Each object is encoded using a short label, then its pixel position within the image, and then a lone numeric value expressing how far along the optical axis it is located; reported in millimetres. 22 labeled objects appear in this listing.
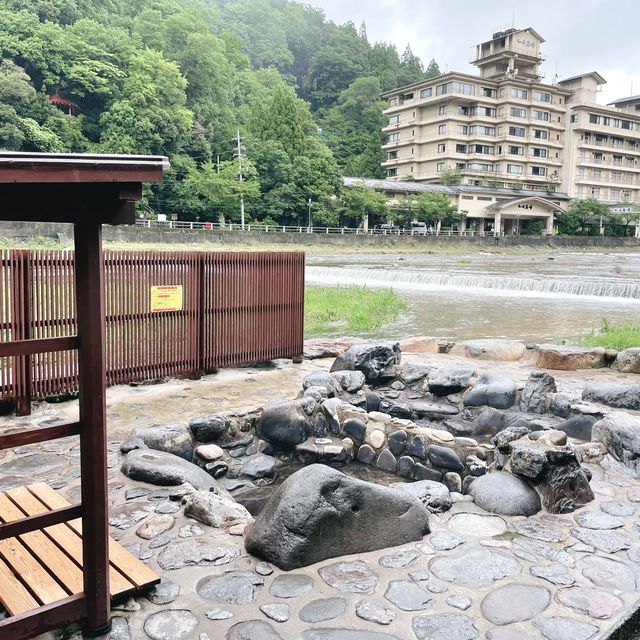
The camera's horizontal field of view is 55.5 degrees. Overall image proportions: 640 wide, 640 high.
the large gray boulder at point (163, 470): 4953
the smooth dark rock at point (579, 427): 6828
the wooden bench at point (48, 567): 3059
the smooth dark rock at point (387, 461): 6605
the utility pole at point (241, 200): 47222
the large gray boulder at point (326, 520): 3754
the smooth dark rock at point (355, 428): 6887
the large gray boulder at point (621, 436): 5480
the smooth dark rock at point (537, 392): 7617
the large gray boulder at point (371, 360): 8805
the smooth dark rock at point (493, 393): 7793
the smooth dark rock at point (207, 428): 6414
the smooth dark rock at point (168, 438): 5906
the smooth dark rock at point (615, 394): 7488
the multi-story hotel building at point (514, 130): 68875
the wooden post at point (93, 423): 2680
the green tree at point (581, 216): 66375
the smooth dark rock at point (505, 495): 4656
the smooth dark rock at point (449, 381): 8203
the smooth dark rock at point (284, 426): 6730
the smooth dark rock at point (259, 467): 6223
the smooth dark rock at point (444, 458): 6223
